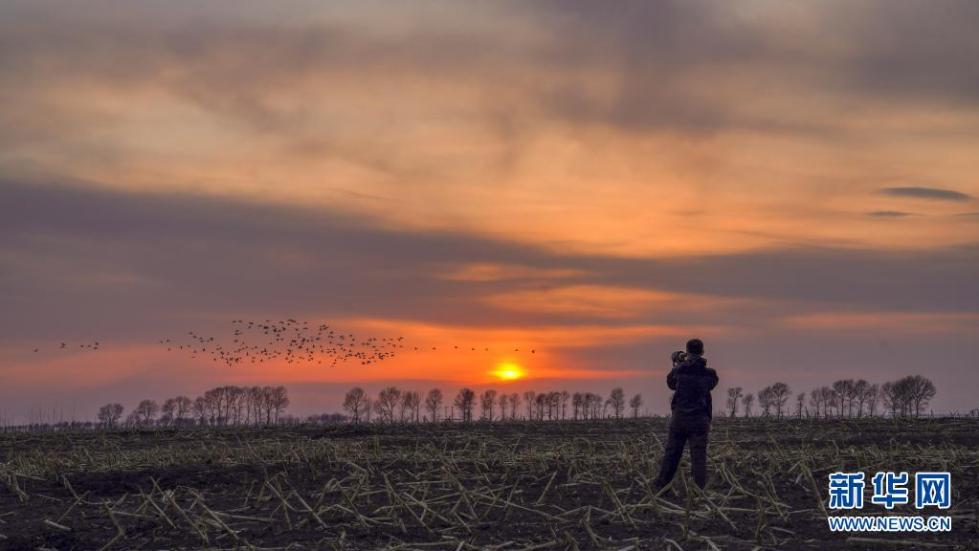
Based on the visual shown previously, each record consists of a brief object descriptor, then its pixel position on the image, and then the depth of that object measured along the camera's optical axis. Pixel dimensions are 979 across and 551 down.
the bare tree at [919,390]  106.84
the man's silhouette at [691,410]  17.69
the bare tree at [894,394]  110.20
